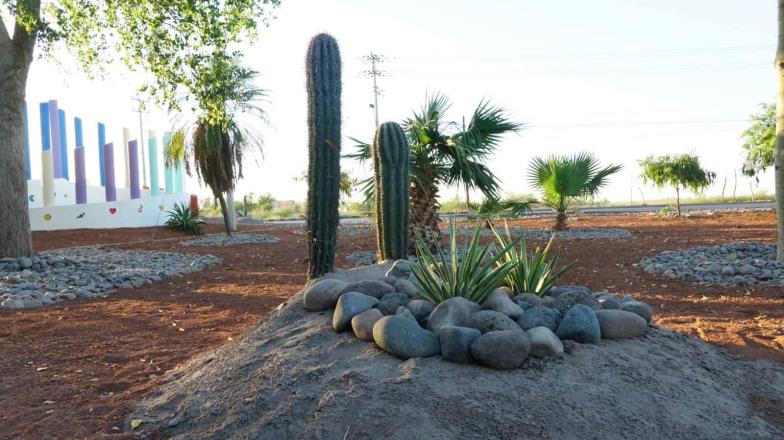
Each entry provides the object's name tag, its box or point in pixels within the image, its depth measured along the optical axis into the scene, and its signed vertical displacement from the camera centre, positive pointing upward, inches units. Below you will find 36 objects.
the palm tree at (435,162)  394.0 +24.3
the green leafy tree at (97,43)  389.1 +112.4
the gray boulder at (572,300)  154.3 -27.4
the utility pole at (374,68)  1412.4 +315.1
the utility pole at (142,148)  1104.2 +112.9
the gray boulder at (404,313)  144.6 -27.3
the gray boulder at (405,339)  131.7 -30.7
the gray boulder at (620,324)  146.9 -31.9
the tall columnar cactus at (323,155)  251.1 +20.2
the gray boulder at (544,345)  130.3 -32.3
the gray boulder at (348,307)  151.7 -26.9
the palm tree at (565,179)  561.3 +16.5
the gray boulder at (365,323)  143.0 -29.2
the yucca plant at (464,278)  157.1 -21.0
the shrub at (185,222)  820.0 -20.1
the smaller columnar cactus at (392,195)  273.7 +3.0
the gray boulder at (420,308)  149.3 -27.3
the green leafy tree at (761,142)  832.9 +70.2
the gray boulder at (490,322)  136.2 -28.3
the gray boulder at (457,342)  128.2 -30.8
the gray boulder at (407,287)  170.7 -25.1
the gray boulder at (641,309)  161.3 -31.0
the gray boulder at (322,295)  173.3 -26.6
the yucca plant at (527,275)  169.9 -22.3
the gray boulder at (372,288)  169.5 -24.4
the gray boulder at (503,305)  146.5 -26.6
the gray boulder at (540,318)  142.6 -29.2
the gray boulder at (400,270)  200.5 -23.2
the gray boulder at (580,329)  140.2 -31.1
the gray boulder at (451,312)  141.4 -27.1
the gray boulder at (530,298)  157.8 -26.9
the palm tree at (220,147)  710.5 +72.5
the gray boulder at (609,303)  164.1 -29.7
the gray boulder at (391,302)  155.6 -26.8
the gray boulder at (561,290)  170.4 -27.2
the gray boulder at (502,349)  124.6 -31.6
